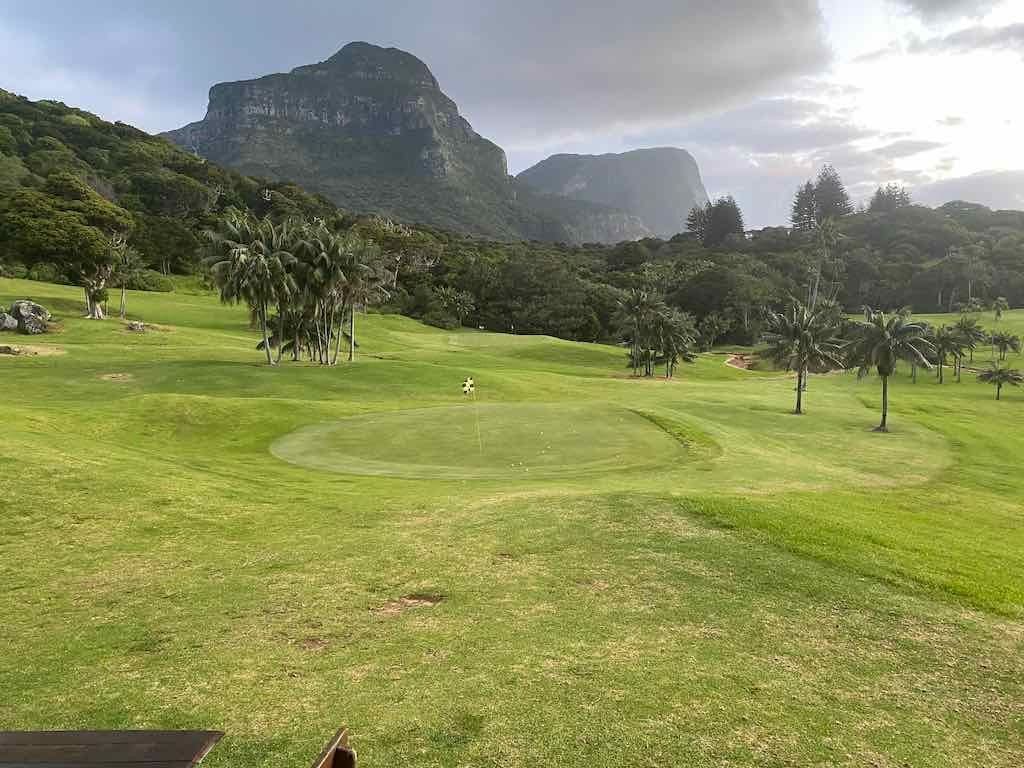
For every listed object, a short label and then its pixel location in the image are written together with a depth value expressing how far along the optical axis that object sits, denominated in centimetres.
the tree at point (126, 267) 7531
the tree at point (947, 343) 8812
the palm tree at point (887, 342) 4766
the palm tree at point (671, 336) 8125
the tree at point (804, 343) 5466
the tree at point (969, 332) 8838
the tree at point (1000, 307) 12758
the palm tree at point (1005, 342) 9469
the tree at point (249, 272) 5356
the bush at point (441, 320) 12319
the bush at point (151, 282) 9750
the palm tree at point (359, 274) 5847
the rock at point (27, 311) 5966
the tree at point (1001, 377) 7612
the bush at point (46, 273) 8900
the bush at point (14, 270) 8524
